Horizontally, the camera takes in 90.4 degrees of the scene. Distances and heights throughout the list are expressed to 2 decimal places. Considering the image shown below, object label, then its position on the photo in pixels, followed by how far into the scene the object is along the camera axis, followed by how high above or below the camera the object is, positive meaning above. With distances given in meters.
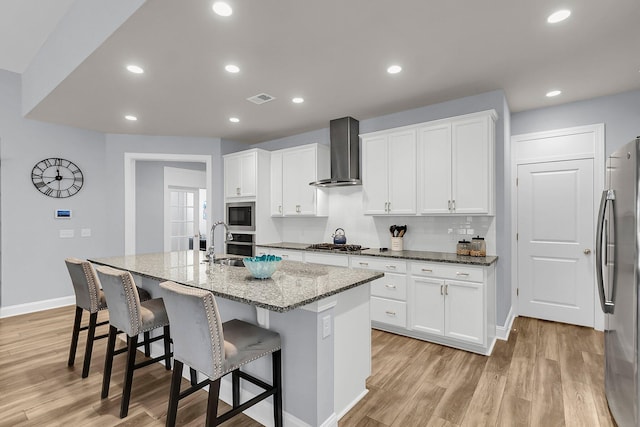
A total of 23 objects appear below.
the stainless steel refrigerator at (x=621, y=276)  1.63 -0.36
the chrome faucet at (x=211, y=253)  2.78 -0.33
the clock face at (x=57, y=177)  4.30 +0.55
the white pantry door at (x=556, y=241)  3.63 -0.33
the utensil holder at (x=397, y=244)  3.88 -0.36
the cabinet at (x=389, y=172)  3.60 +0.50
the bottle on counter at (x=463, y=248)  3.37 -0.36
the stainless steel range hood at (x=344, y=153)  4.12 +0.81
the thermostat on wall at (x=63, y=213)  4.46 +0.05
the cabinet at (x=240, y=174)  4.86 +0.66
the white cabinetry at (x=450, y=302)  2.93 -0.85
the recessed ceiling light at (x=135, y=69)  2.72 +1.29
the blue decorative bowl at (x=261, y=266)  2.02 -0.32
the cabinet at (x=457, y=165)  3.13 +0.50
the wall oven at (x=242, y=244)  4.91 -0.46
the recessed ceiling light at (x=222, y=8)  1.93 +1.28
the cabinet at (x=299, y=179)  4.54 +0.53
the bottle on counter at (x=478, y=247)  3.27 -0.35
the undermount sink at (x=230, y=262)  2.82 -0.41
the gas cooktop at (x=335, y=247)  3.97 -0.43
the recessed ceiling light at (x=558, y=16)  2.03 +1.28
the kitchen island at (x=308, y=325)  1.72 -0.66
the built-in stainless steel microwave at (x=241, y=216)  4.89 -0.01
